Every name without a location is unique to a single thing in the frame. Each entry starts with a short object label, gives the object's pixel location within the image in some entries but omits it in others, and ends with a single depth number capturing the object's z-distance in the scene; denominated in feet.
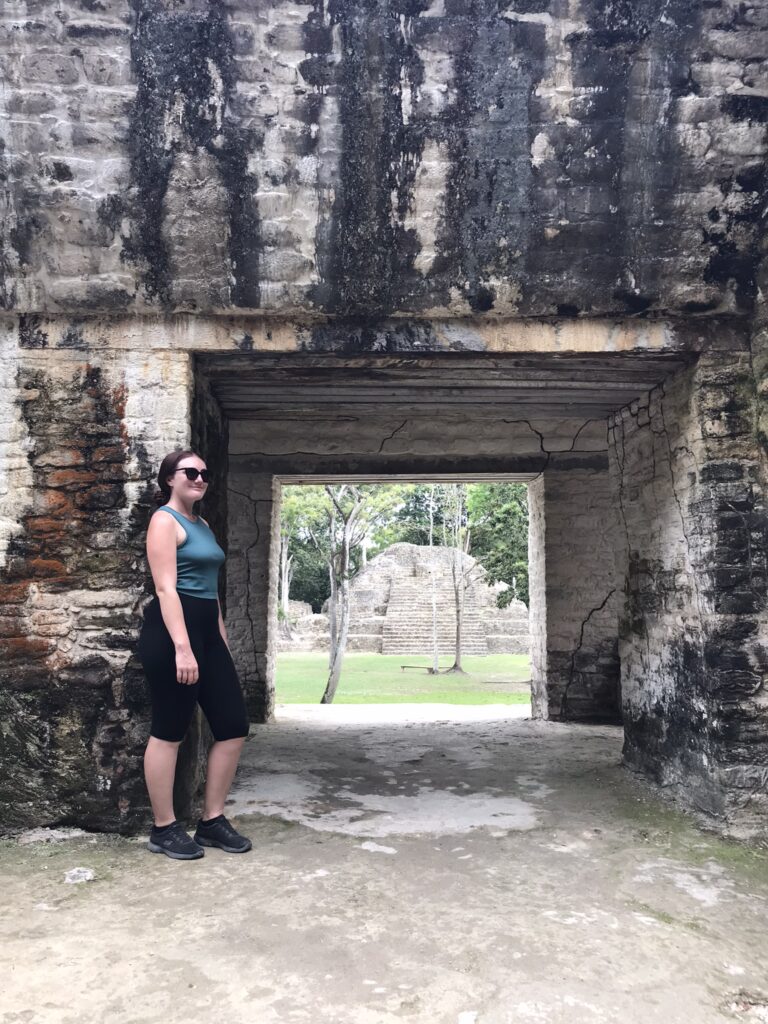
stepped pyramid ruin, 73.26
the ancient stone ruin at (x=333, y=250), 11.04
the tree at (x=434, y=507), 54.55
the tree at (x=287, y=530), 42.27
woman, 9.78
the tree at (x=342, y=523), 39.93
